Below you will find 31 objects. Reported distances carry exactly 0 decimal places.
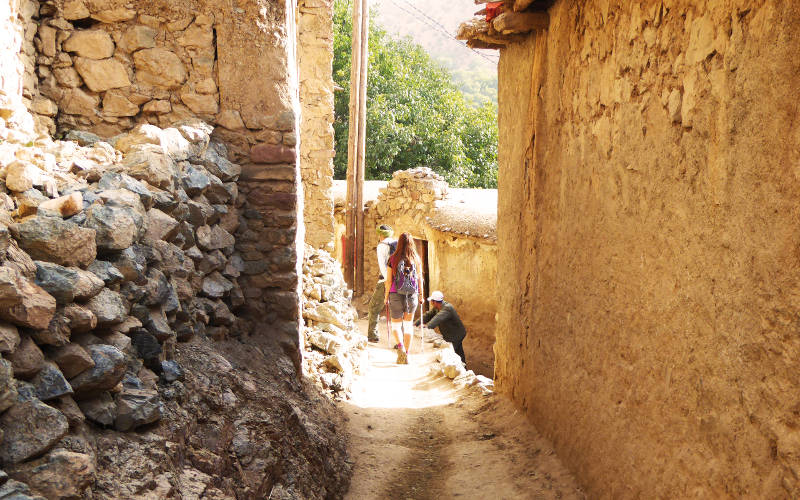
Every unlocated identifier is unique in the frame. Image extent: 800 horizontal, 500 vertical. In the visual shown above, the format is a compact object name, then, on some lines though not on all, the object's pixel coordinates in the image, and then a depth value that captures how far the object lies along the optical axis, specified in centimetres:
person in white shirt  1003
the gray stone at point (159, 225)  303
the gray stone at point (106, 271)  236
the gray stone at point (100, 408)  210
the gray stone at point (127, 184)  289
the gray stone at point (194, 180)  362
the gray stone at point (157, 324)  268
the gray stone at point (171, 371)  269
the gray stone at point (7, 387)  170
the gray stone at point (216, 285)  379
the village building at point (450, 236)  1138
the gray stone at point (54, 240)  212
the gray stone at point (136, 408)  221
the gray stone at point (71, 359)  200
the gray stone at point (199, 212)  360
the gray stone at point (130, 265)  254
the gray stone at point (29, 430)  169
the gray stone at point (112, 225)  245
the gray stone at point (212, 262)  375
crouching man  869
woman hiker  767
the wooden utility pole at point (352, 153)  1302
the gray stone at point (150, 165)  318
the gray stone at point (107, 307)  225
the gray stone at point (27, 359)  183
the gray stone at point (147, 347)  258
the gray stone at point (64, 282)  204
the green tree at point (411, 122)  2312
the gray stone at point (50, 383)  188
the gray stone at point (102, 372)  206
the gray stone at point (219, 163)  396
